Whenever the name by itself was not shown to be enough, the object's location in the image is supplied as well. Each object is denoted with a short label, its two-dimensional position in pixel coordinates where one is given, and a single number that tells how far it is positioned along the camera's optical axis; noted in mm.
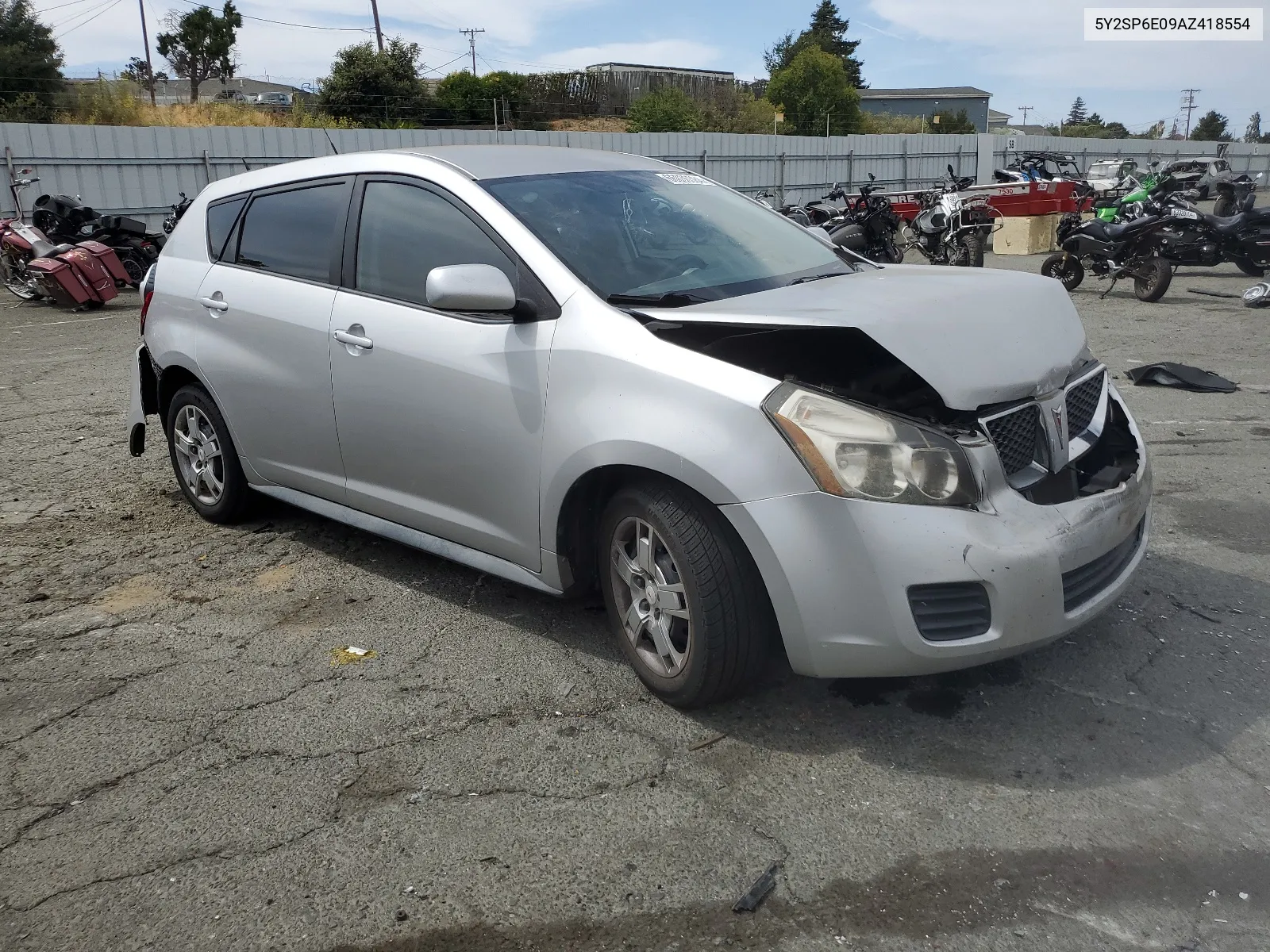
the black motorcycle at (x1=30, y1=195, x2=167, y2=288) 15297
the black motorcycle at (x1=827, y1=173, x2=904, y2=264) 15680
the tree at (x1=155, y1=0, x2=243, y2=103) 51062
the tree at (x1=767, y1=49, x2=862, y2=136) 55209
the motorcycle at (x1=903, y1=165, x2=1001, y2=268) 15711
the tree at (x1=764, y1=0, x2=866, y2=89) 82750
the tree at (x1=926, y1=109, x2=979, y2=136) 64775
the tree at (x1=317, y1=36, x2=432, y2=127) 40031
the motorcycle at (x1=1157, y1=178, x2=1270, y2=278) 12938
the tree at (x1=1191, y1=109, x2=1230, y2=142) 93688
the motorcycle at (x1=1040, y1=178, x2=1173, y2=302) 12727
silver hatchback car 2844
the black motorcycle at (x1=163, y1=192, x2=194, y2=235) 17203
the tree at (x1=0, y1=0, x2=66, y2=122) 33312
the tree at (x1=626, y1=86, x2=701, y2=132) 43938
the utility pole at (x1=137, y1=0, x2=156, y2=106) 45816
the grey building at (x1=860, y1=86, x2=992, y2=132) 95438
